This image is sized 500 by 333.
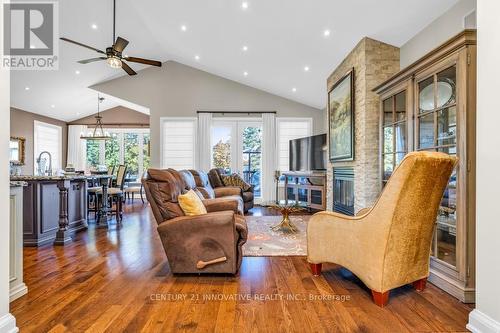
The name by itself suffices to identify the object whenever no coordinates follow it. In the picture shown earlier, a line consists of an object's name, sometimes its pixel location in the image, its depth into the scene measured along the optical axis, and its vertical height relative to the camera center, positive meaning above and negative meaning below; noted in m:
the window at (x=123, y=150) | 9.23 +0.50
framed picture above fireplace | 4.28 +0.84
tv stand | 5.93 -0.54
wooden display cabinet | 2.00 +0.30
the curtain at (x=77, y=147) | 9.08 +0.59
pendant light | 7.33 +1.08
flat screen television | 6.07 +0.28
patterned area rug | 3.21 -1.06
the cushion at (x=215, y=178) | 6.03 -0.31
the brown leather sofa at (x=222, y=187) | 5.98 -0.50
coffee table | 4.05 -0.69
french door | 7.64 +0.48
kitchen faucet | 4.22 -0.10
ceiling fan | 4.02 +1.70
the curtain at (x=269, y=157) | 7.50 +0.22
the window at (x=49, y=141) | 7.91 +0.74
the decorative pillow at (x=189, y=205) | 2.57 -0.40
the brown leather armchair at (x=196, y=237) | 2.43 -0.67
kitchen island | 3.47 -0.63
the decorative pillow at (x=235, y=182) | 6.14 -0.40
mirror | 7.16 +0.44
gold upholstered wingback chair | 1.78 -0.48
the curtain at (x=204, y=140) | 7.50 +0.68
